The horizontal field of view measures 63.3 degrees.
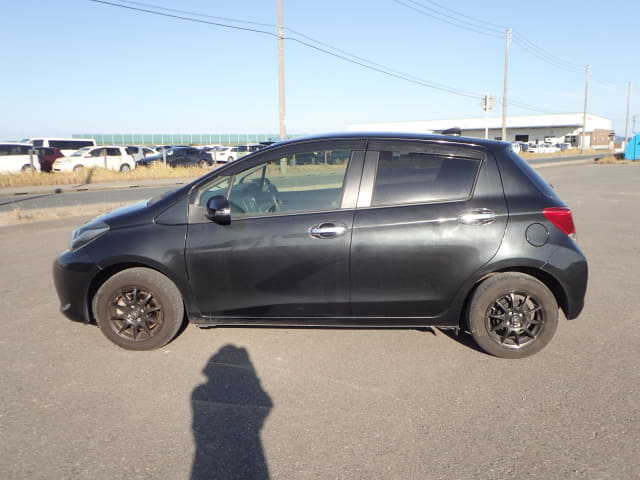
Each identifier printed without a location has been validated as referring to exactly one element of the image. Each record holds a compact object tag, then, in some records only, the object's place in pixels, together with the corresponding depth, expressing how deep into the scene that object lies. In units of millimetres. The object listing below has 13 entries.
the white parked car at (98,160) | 27812
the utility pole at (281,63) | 21969
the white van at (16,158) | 27016
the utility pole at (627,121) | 77312
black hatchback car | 3904
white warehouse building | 82188
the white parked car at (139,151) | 33675
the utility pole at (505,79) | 36750
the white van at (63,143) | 33262
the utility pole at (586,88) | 61188
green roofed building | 79500
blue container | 41281
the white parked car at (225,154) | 37344
